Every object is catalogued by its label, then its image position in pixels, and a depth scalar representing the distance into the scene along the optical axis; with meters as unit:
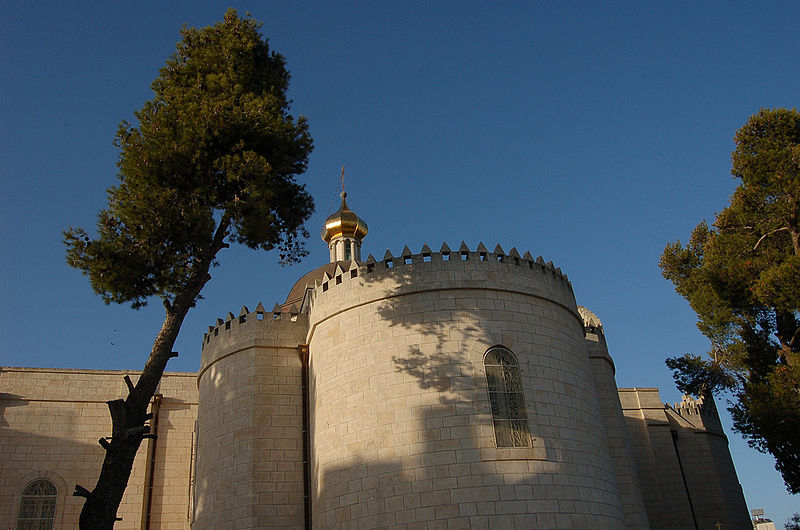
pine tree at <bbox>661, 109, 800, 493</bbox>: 17.23
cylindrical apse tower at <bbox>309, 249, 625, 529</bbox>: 13.18
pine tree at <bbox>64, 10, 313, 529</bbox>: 13.25
